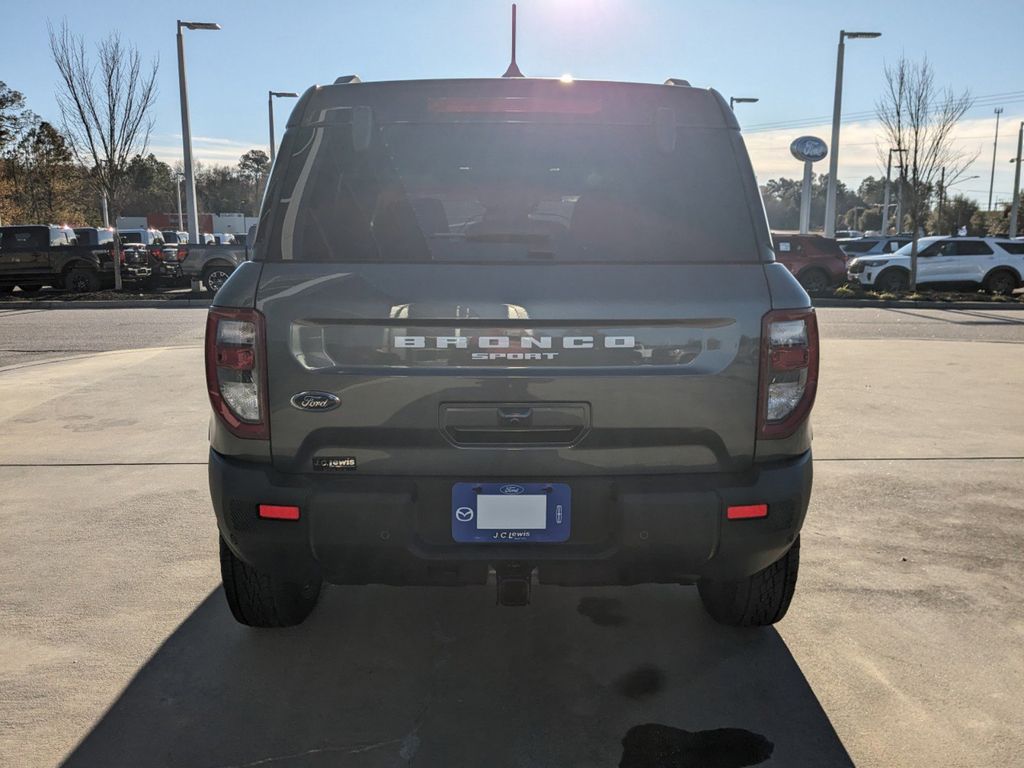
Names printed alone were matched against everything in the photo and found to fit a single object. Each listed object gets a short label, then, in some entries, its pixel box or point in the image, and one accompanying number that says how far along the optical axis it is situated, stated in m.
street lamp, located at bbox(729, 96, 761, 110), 33.59
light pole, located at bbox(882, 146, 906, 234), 55.92
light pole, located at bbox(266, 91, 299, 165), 32.92
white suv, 22.72
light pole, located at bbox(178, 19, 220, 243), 22.25
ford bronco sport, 2.54
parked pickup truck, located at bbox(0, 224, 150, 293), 22.67
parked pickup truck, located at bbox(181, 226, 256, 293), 22.22
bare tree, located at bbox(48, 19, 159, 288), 20.83
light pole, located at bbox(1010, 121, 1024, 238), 51.72
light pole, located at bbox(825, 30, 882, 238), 24.63
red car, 22.83
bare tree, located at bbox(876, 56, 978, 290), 23.28
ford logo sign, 28.50
